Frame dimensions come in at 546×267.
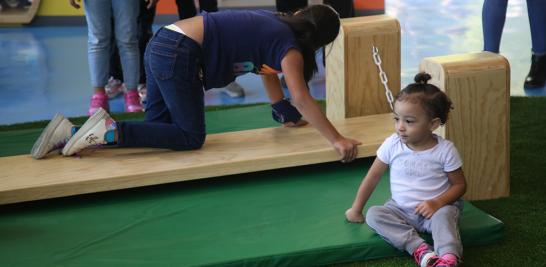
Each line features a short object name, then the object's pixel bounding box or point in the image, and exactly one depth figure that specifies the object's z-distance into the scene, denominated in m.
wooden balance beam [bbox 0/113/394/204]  3.02
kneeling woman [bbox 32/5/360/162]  3.16
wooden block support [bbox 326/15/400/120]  3.73
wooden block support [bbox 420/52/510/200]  3.00
